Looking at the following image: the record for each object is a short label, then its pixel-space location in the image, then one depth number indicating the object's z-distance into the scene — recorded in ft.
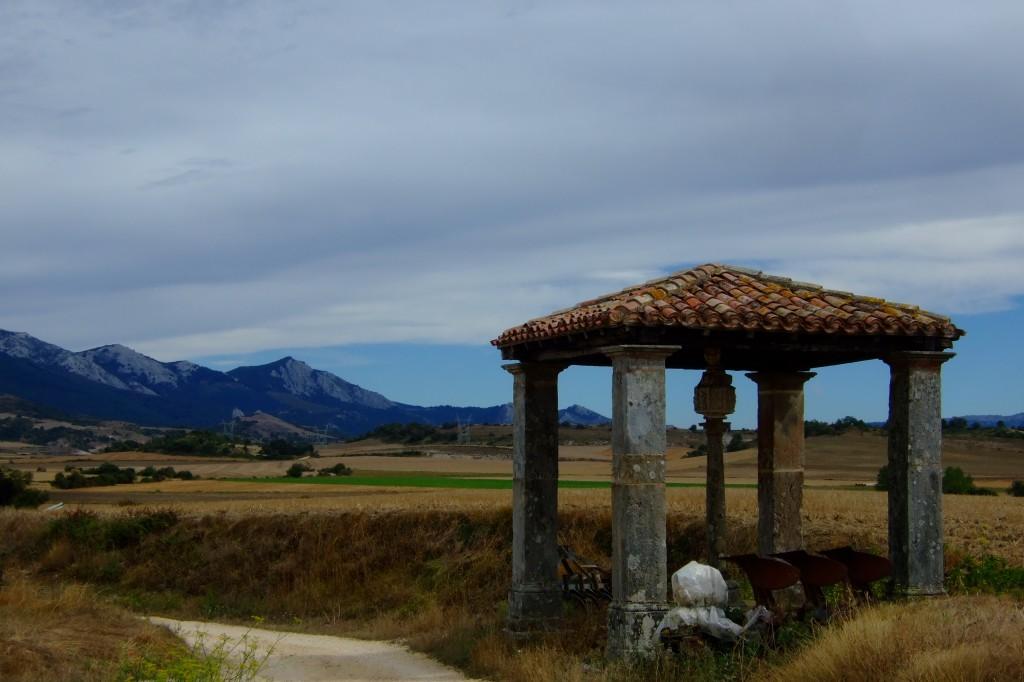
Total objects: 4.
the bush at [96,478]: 186.60
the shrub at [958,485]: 131.85
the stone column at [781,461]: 52.90
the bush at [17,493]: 139.44
